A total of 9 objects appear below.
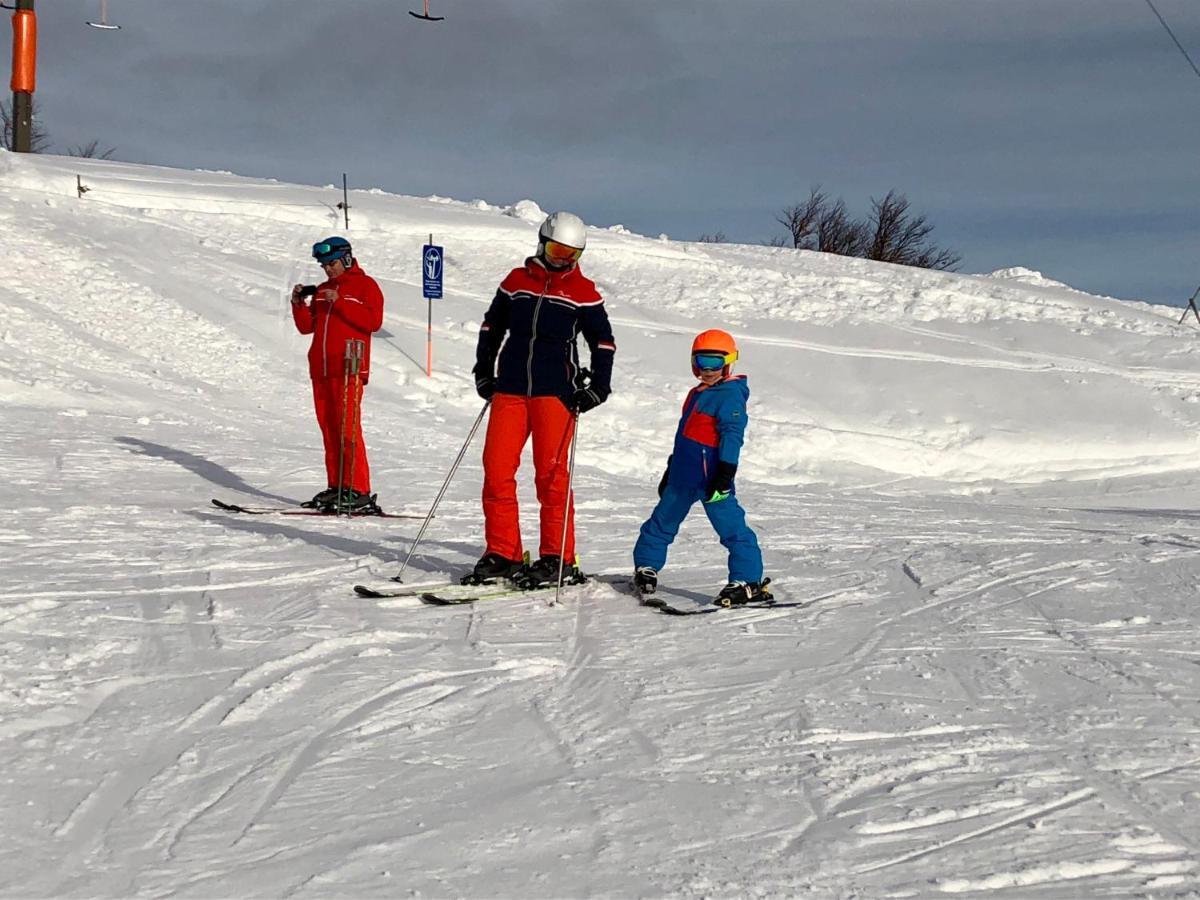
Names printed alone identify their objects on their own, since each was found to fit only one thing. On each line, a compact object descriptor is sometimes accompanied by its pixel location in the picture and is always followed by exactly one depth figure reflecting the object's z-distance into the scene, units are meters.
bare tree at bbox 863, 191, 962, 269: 50.44
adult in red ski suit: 9.56
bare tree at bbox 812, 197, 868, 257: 50.03
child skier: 6.59
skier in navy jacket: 6.81
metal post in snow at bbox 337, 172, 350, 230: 25.50
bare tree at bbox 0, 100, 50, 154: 61.06
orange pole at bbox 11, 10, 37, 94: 27.88
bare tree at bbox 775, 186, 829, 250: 49.84
